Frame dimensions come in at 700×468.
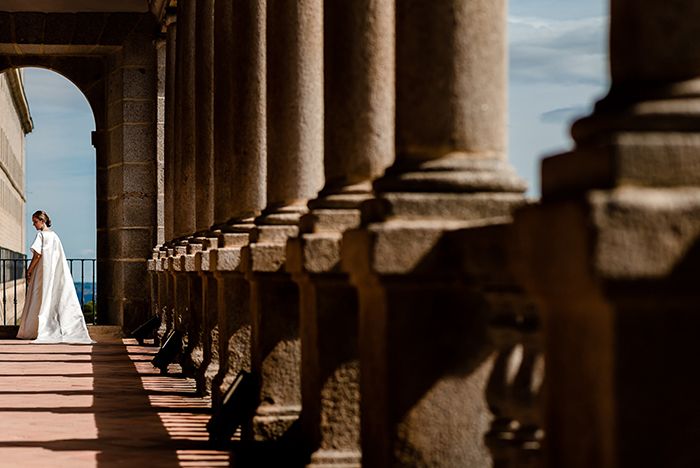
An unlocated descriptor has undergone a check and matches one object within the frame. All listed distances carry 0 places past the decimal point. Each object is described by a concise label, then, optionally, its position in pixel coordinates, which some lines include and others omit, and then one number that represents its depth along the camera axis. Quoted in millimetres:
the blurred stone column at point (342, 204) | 6641
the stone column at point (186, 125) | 17141
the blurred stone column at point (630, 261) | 2982
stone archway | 22359
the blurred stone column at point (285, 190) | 8320
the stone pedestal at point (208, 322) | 11617
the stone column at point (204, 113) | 14922
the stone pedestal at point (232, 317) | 10117
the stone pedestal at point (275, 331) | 8242
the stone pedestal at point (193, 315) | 13412
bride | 20141
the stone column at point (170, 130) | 19844
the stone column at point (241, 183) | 10148
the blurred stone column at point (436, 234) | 4973
